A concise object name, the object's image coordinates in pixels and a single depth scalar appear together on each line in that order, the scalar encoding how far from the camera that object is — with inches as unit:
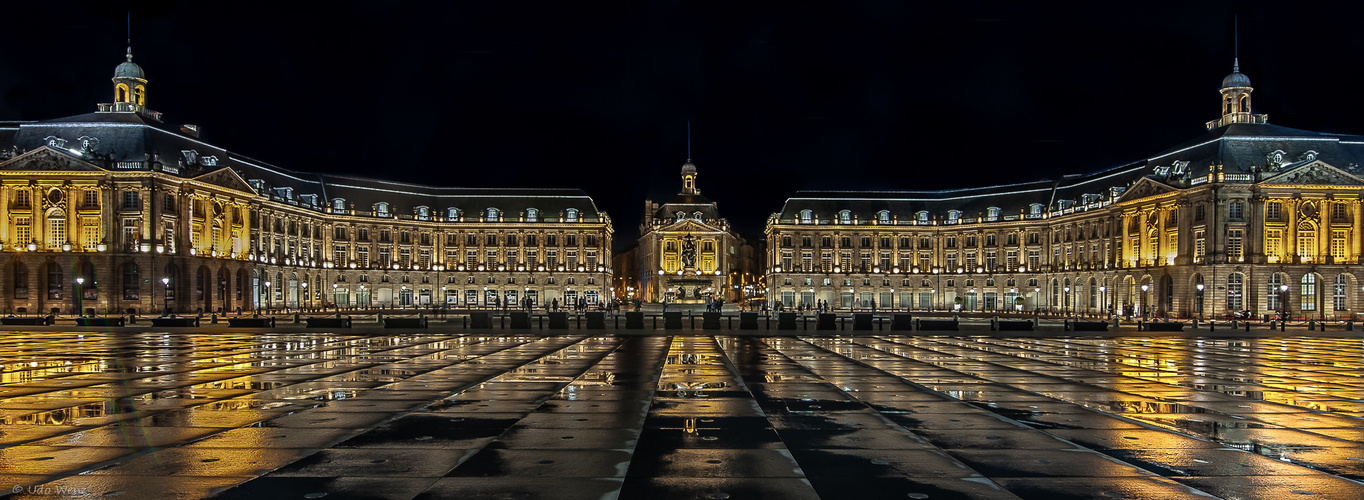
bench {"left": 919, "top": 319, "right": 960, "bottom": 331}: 2020.2
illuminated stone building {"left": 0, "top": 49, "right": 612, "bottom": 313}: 3208.7
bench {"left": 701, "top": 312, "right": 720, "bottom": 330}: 2069.4
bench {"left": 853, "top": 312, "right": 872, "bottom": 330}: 2020.2
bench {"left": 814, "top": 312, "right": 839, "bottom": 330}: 2009.1
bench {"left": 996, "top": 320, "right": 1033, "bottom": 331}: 1978.5
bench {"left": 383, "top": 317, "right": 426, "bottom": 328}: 2011.6
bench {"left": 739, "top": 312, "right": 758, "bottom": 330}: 2017.7
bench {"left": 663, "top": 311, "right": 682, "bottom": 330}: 2049.7
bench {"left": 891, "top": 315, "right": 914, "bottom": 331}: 2078.0
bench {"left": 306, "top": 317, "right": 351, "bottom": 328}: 2036.2
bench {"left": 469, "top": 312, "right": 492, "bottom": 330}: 2015.3
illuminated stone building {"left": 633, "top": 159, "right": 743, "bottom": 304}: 5374.0
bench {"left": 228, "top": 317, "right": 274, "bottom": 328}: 2079.5
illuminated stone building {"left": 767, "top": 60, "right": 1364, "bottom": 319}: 3277.6
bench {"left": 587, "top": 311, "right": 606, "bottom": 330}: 2006.6
